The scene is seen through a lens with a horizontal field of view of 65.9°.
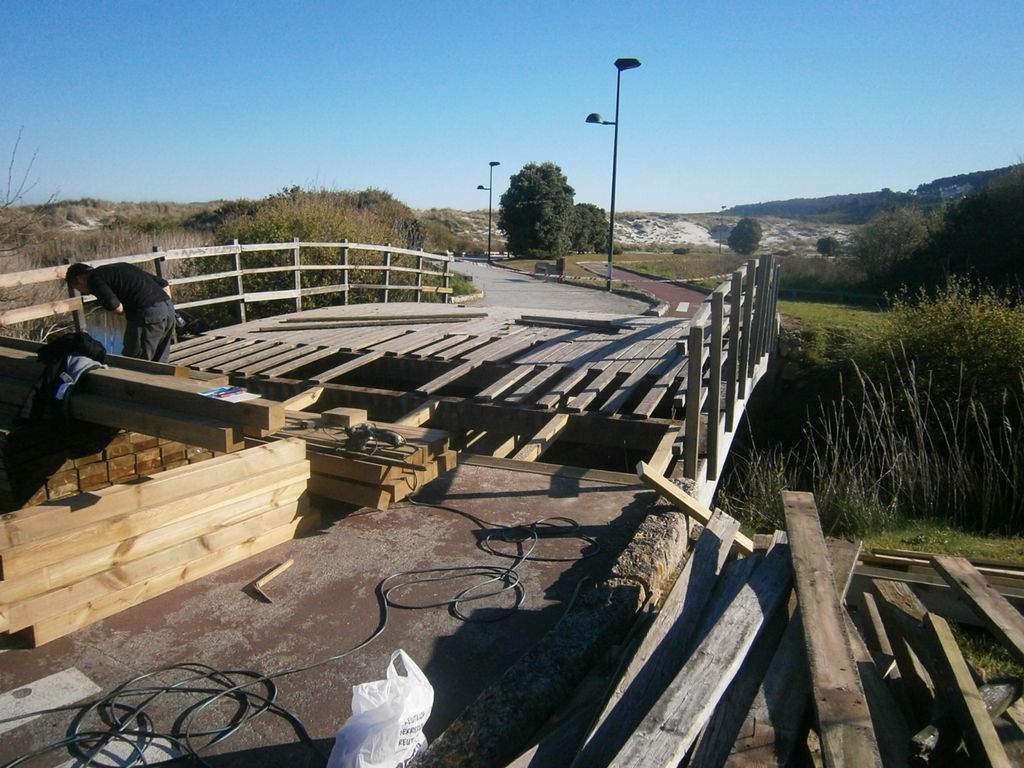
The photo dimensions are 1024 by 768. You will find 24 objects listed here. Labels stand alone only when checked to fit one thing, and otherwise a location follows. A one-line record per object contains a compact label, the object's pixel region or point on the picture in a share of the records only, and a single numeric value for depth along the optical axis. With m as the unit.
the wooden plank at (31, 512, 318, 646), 3.49
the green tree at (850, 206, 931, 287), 24.97
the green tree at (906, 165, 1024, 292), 21.31
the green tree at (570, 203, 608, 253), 55.84
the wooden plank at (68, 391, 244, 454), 4.29
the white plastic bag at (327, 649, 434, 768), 2.51
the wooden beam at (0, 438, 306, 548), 3.35
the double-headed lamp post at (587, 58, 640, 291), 22.41
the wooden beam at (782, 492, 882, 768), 2.50
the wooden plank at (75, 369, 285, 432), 4.23
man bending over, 6.93
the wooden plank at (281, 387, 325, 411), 6.36
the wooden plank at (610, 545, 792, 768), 2.43
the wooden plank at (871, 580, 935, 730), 3.29
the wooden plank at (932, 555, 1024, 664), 3.66
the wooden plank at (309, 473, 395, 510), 4.80
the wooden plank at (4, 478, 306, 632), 3.40
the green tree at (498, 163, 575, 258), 50.97
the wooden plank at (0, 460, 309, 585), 3.29
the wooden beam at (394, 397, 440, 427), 6.47
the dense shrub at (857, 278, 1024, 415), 10.38
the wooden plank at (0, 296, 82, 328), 7.40
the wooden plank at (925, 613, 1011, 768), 2.71
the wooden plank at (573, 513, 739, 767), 2.60
